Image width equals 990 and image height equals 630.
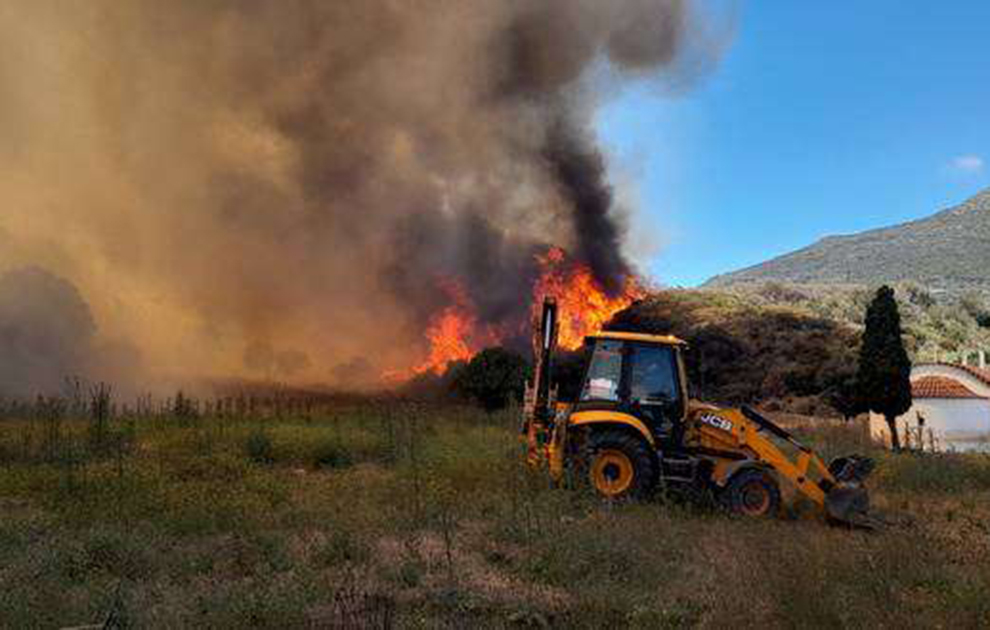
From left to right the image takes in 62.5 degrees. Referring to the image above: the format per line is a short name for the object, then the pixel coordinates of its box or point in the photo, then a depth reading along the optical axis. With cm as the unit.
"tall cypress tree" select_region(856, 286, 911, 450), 2675
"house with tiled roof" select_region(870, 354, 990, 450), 2969
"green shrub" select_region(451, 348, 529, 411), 3086
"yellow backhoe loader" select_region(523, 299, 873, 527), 1169
